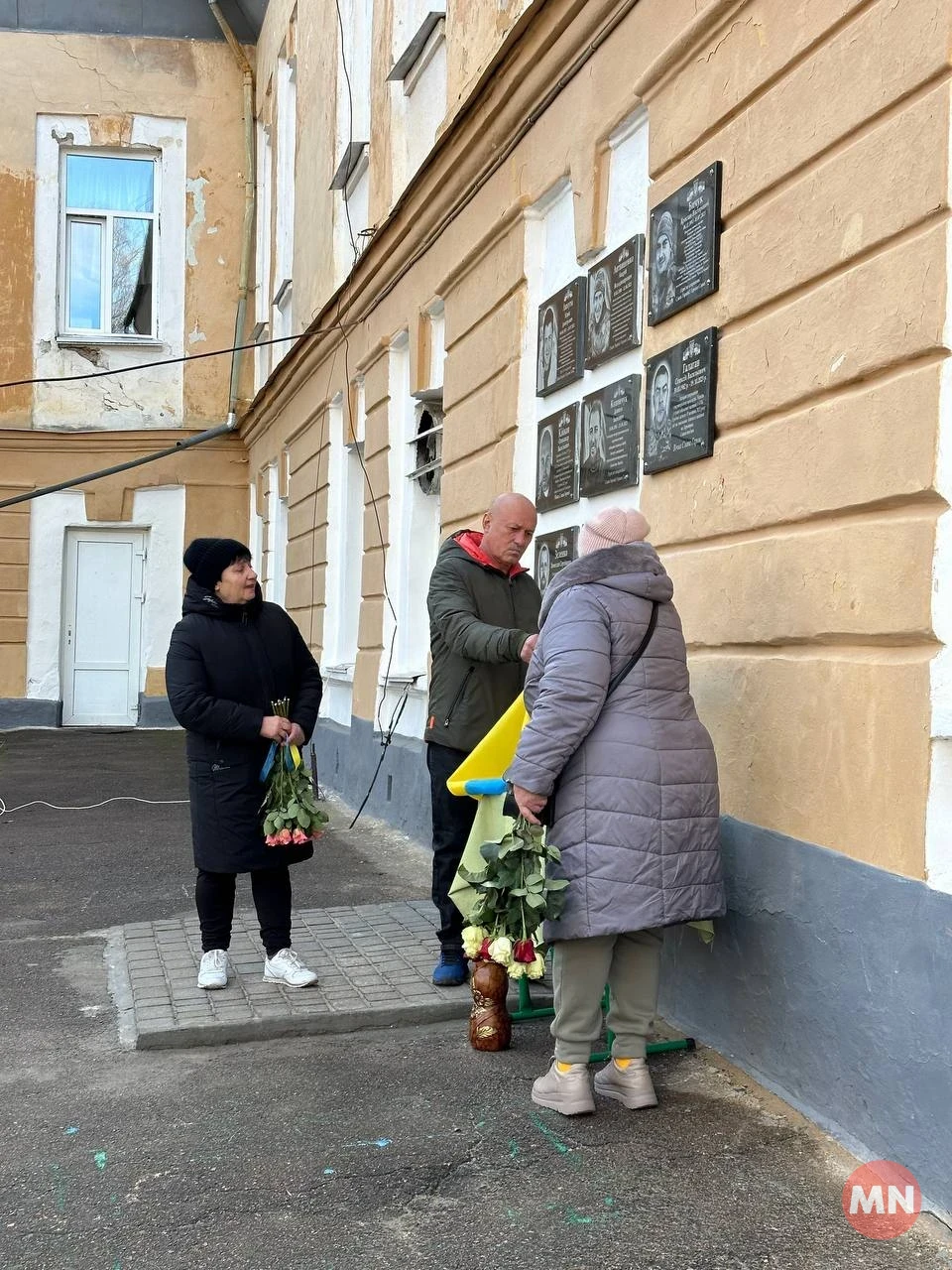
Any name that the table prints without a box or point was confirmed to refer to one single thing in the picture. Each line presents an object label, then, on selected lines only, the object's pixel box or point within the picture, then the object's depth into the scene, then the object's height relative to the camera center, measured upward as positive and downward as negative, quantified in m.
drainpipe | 15.75 +5.19
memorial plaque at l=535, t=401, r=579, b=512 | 5.60 +0.70
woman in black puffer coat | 4.59 -0.42
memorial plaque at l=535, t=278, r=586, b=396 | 5.57 +1.24
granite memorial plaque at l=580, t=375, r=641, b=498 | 4.94 +0.72
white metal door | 16.22 -0.29
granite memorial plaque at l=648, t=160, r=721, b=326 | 4.27 +1.28
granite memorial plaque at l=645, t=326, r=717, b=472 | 4.27 +0.75
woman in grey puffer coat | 3.42 -0.45
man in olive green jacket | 4.67 -0.19
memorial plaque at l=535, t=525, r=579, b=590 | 5.63 +0.29
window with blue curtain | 16.00 +4.39
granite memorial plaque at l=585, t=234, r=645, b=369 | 4.98 +1.25
